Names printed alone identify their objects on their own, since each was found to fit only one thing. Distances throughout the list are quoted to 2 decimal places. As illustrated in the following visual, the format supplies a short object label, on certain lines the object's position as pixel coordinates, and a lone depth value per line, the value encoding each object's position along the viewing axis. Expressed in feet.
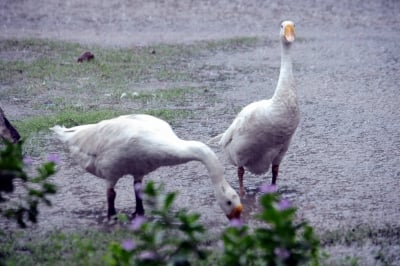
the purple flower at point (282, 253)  26.12
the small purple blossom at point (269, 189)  27.62
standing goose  45.29
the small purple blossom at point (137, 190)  41.00
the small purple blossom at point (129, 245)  26.07
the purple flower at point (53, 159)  30.96
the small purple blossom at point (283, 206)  26.11
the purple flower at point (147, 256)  26.37
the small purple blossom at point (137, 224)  26.89
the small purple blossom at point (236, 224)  27.55
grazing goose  39.19
